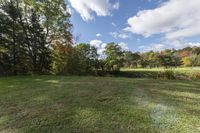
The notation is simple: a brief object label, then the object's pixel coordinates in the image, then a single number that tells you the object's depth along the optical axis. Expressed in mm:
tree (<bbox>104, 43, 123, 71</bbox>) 15200
